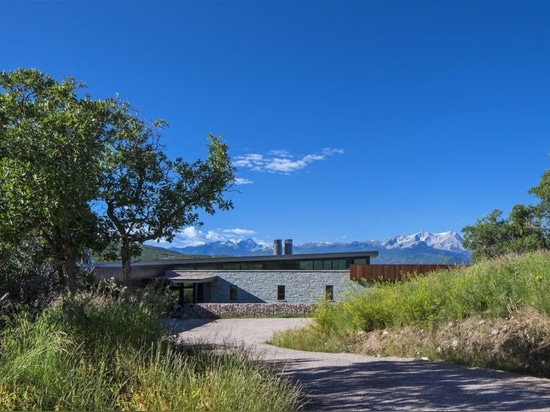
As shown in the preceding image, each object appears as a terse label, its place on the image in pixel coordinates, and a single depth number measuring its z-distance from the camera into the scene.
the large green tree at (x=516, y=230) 28.92
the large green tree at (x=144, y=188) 13.36
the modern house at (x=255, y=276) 37.00
